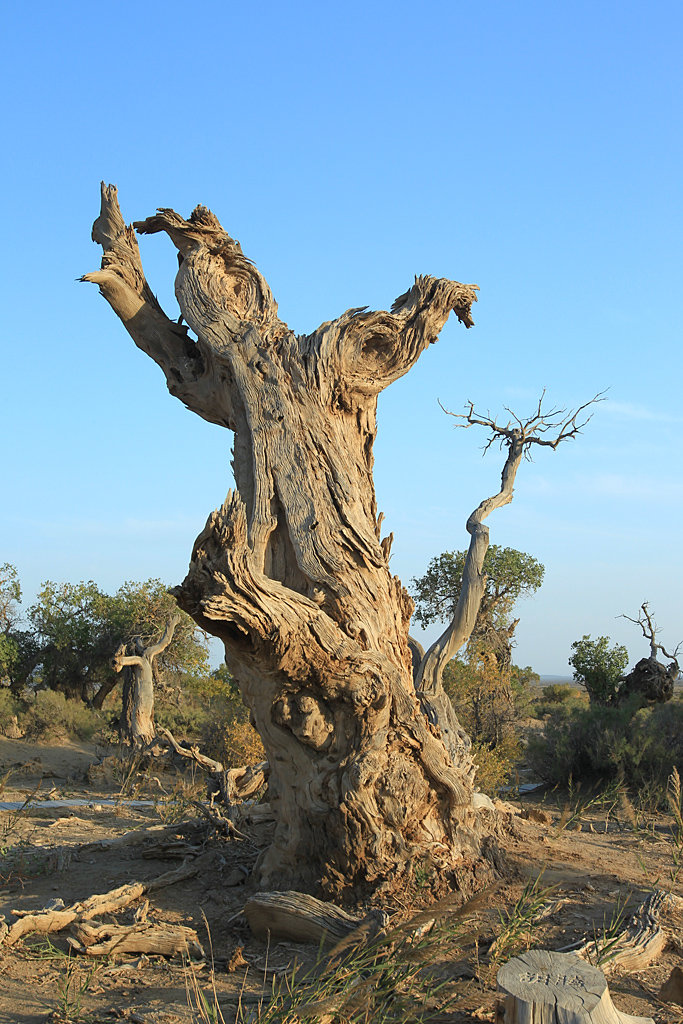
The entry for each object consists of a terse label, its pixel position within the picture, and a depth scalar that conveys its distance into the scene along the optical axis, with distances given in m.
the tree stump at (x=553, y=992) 2.86
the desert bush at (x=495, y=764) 10.56
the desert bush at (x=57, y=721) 16.81
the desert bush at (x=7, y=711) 16.59
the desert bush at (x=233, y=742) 12.61
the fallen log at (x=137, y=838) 6.82
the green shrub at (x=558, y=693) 29.83
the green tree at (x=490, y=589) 19.84
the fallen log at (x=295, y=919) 4.52
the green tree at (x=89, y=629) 20.84
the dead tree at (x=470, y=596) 8.48
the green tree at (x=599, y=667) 20.34
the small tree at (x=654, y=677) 16.81
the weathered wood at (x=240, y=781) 7.18
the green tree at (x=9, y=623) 20.45
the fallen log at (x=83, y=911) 4.72
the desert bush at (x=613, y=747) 11.51
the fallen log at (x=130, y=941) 4.48
